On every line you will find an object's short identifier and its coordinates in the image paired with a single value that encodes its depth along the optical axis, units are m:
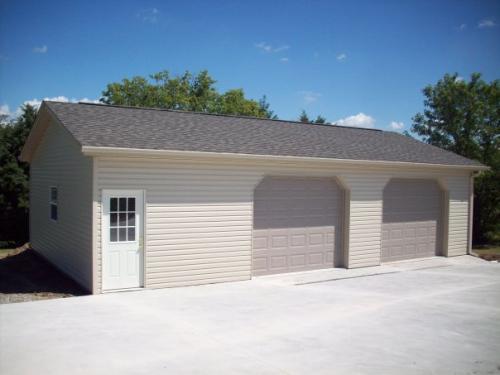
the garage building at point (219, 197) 9.67
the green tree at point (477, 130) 21.75
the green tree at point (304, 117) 47.44
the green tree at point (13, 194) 21.20
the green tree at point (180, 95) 32.25
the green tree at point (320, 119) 46.03
